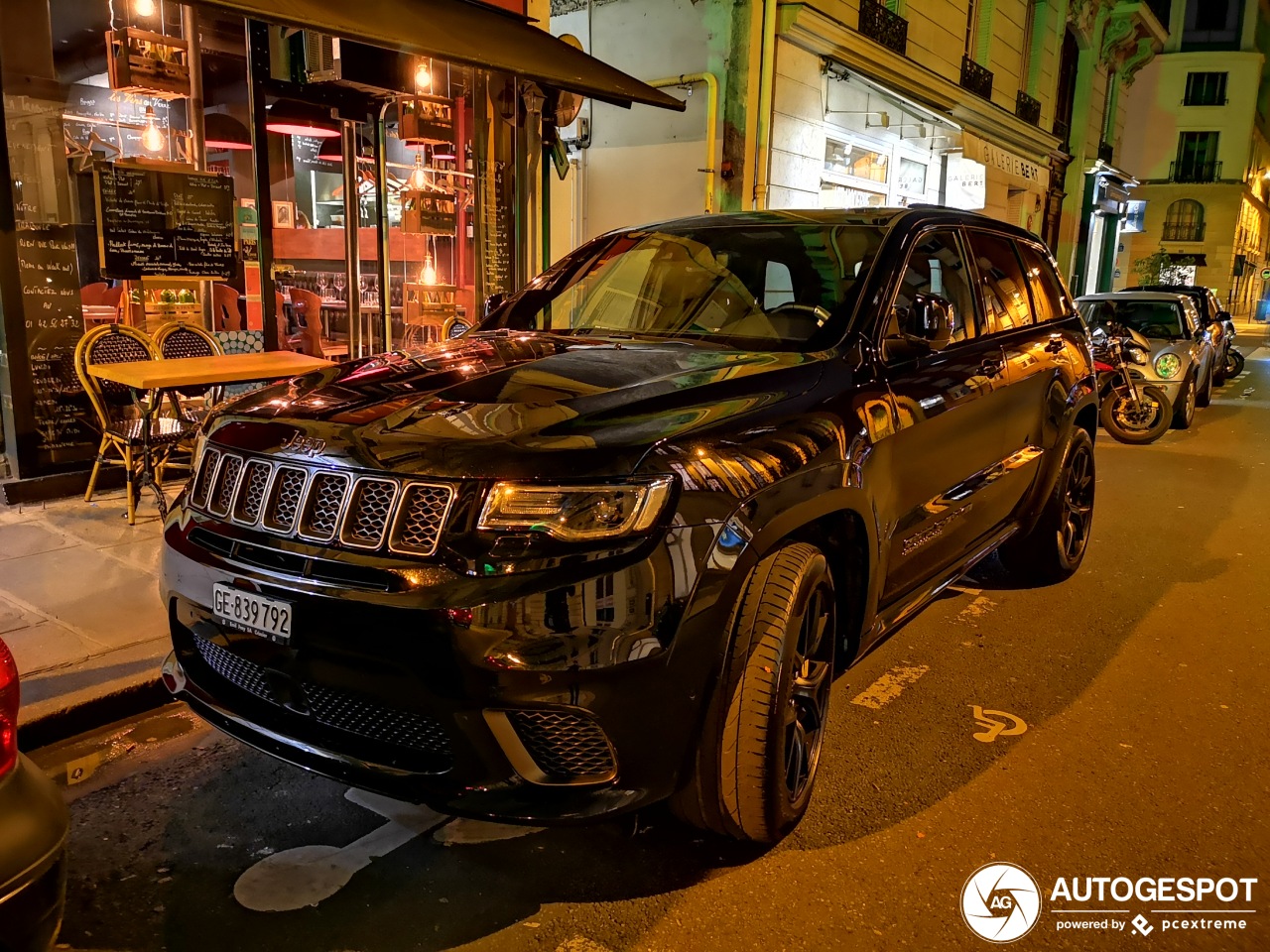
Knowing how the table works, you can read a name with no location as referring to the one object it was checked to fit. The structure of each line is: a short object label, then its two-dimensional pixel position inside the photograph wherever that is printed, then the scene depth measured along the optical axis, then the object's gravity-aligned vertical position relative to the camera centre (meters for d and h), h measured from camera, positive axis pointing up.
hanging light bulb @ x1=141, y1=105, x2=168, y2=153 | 7.04 +0.85
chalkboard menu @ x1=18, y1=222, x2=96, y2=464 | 6.35 -0.49
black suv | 2.34 -0.74
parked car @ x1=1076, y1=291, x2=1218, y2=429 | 11.05 -0.66
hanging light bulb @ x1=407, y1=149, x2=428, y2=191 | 9.32 +0.81
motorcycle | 10.77 -1.35
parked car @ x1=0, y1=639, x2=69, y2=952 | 1.79 -1.08
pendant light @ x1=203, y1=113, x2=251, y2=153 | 7.50 +0.94
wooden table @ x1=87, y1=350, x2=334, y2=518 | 5.41 -0.63
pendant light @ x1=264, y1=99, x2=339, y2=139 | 8.23 +1.18
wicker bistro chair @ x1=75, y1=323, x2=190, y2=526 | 5.88 -0.88
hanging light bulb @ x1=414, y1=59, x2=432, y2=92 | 8.70 +1.60
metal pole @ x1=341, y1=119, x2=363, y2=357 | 8.73 +0.24
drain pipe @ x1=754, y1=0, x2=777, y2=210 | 12.02 +1.97
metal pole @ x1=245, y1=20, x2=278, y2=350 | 7.57 +0.92
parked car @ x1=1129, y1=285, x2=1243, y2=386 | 13.81 -0.64
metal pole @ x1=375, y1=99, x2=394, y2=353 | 8.86 +0.41
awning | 6.04 +1.55
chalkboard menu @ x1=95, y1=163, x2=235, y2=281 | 6.73 +0.25
